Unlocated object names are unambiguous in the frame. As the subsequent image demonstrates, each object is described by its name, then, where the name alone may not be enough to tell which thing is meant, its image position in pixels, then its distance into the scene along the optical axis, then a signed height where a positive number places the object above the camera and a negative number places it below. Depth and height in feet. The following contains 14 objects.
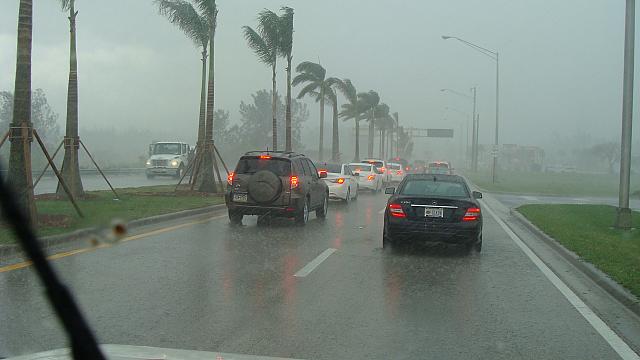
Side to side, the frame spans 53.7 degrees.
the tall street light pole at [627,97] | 47.88 +5.05
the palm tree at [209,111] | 76.43 +5.69
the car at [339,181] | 75.31 -2.67
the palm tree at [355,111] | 198.39 +16.33
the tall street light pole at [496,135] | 139.55 +5.84
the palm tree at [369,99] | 215.55 +20.50
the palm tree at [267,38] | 105.50 +20.22
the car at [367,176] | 101.40 -2.72
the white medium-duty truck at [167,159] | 135.03 -0.61
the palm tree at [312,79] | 156.76 +19.93
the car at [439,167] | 135.44 -1.52
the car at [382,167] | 119.24 -1.48
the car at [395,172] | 137.28 -2.72
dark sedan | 36.10 -3.39
